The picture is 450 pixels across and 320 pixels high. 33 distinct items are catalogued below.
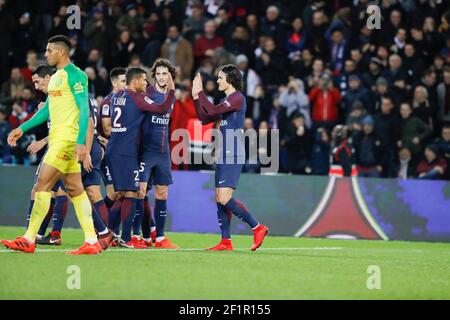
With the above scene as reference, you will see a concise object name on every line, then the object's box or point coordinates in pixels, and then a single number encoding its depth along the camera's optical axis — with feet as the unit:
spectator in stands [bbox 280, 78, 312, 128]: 72.43
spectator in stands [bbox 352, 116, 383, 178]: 68.74
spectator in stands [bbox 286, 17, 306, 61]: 77.46
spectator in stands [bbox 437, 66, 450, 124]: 71.92
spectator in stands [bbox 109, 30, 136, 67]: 77.41
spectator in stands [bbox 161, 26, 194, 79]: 76.07
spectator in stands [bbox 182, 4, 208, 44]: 79.71
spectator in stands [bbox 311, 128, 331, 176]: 68.85
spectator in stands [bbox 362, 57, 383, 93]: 73.51
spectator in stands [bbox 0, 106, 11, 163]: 68.89
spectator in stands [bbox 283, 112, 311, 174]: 70.08
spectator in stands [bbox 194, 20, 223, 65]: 77.51
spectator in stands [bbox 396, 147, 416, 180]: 69.15
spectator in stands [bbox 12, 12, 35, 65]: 79.61
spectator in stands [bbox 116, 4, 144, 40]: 80.23
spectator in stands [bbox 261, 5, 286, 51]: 78.18
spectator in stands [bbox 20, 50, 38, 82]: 75.61
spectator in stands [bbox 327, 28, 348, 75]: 75.82
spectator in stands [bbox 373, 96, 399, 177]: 69.36
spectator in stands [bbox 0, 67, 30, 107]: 73.82
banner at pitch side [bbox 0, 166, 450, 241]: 63.67
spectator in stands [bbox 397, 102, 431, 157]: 69.36
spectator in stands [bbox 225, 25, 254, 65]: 76.59
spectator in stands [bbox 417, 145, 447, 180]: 67.26
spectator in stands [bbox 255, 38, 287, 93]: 75.87
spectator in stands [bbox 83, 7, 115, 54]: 78.59
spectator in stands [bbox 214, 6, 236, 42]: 78.89
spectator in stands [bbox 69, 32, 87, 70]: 76.07
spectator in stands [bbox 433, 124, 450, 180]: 67.97
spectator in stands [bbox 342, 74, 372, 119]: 71.77
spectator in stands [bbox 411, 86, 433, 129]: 71.26
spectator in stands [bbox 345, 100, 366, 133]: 69.67
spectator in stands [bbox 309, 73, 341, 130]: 71.72
